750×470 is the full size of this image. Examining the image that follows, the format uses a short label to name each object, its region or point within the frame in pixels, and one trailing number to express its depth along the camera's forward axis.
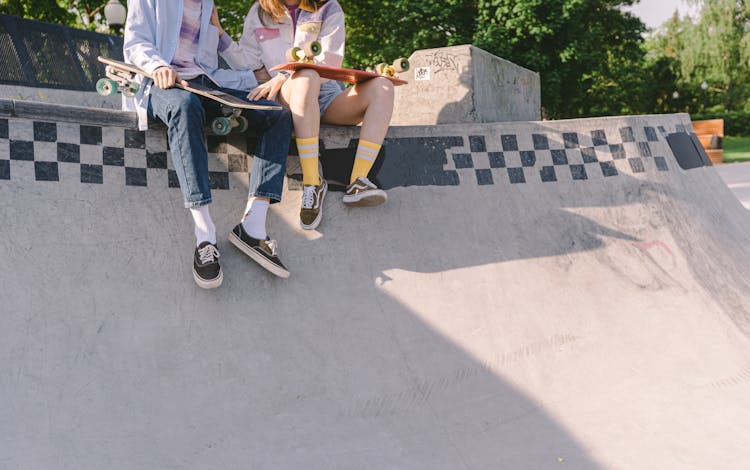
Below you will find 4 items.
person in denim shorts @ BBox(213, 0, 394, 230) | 3.77
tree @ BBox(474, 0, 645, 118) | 18.36
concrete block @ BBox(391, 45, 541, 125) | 5.45
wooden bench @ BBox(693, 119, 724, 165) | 21.78
